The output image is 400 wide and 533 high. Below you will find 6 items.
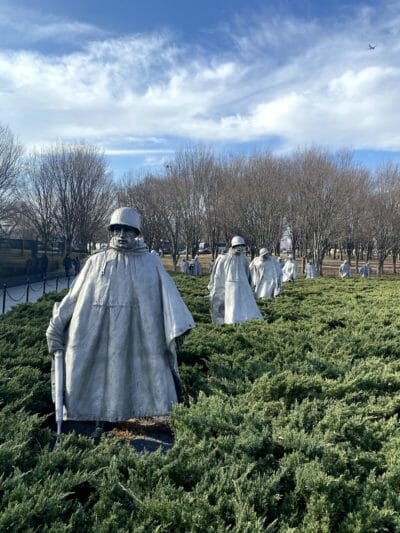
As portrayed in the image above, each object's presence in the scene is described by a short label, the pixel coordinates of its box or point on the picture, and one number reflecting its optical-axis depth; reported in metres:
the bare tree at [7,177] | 25.88
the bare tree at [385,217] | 35.16
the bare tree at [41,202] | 33.38
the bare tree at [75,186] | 32.97
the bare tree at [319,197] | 31.70
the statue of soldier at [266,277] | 13.75
